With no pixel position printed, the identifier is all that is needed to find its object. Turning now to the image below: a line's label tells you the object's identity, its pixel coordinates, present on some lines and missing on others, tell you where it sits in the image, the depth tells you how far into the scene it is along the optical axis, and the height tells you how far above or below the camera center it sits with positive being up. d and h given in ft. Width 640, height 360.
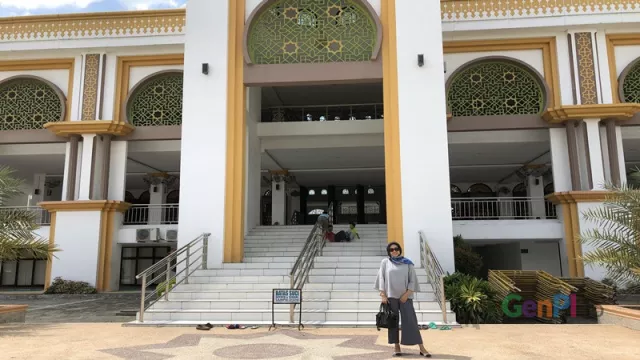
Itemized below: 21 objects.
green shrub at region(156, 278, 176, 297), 30.12 -1.57
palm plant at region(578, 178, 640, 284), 25.59 +0.69
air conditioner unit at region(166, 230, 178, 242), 51.33 +2.44
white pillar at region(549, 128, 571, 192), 47.26 +8.97
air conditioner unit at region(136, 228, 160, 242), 51.13 +2.49
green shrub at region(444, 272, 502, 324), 27.53 -2.58
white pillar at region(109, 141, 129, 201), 52.01 +9.32
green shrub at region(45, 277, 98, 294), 47.52 -2.58
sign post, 24.76 -1.91
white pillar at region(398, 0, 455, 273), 34.91 +8.83
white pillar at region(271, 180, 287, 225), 63.72 +7.10
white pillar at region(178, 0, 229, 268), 36.55 +9.77
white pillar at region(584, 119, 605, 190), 45.68 +9.16
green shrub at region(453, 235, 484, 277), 39.24 -0.47
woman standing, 18.39 -1.12
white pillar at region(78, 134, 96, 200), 50.44 +9.31
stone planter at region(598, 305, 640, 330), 24.13 -3.12
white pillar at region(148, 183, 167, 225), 65.98 +8.84
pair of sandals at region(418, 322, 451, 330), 24.62 -3.43
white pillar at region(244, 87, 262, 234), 44.60 +8.99
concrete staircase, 26.86 -2.02
